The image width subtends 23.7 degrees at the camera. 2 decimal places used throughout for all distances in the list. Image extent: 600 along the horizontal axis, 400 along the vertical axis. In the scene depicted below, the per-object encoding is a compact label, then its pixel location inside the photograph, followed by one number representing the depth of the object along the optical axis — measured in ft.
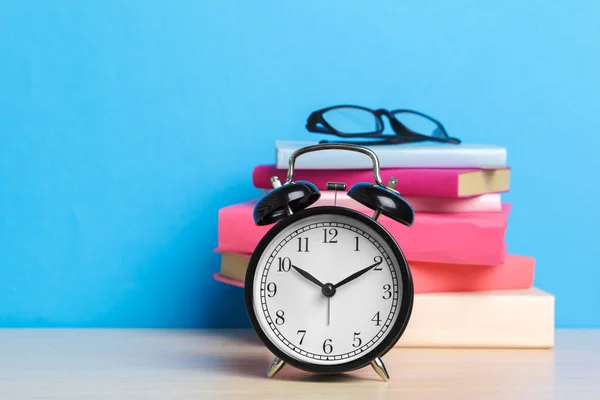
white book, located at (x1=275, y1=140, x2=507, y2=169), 3.16
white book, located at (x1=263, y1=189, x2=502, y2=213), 3.12
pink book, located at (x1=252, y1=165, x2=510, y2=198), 3.11
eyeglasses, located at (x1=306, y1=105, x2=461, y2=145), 3.31
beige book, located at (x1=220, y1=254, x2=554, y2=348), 3.14
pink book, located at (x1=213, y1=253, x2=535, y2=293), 3.14
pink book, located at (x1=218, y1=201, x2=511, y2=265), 3.08
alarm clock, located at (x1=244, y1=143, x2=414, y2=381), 2.83
